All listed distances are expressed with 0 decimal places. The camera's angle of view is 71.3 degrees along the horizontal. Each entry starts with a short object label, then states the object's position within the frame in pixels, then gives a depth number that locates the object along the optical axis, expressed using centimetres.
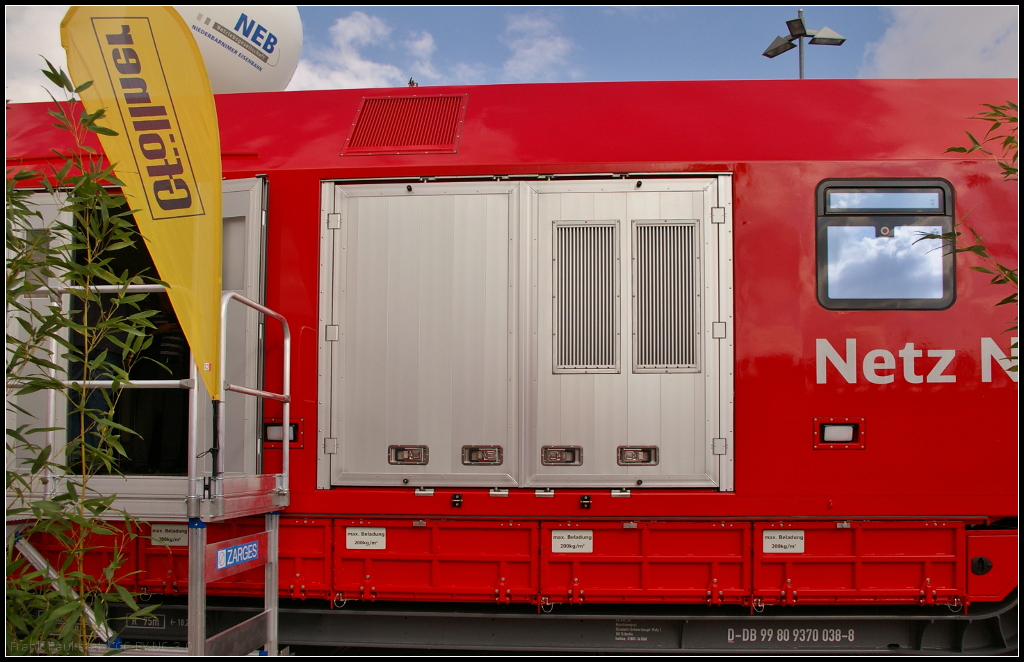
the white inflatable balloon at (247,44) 483
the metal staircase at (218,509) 320
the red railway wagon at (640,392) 386
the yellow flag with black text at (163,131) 344
